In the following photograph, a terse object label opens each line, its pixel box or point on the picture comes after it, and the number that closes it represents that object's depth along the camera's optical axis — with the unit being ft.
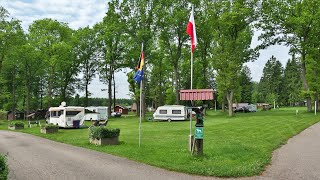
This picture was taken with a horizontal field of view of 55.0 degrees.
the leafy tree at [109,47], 157.83
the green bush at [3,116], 210.75
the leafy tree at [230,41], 146.20
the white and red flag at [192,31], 43.71
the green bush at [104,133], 54.03
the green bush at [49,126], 85.06
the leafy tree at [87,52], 205.46
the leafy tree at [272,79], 342.03
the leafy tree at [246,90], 317.63
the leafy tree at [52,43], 183.01
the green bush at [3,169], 21.23
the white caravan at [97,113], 143.95
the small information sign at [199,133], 39.81
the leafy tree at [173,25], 151.64
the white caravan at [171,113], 135.33
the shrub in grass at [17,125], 110.42
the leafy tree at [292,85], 325.83
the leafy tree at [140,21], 145.38
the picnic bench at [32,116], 197.40
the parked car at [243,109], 218.59
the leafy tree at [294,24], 137.17
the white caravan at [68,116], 103.81
